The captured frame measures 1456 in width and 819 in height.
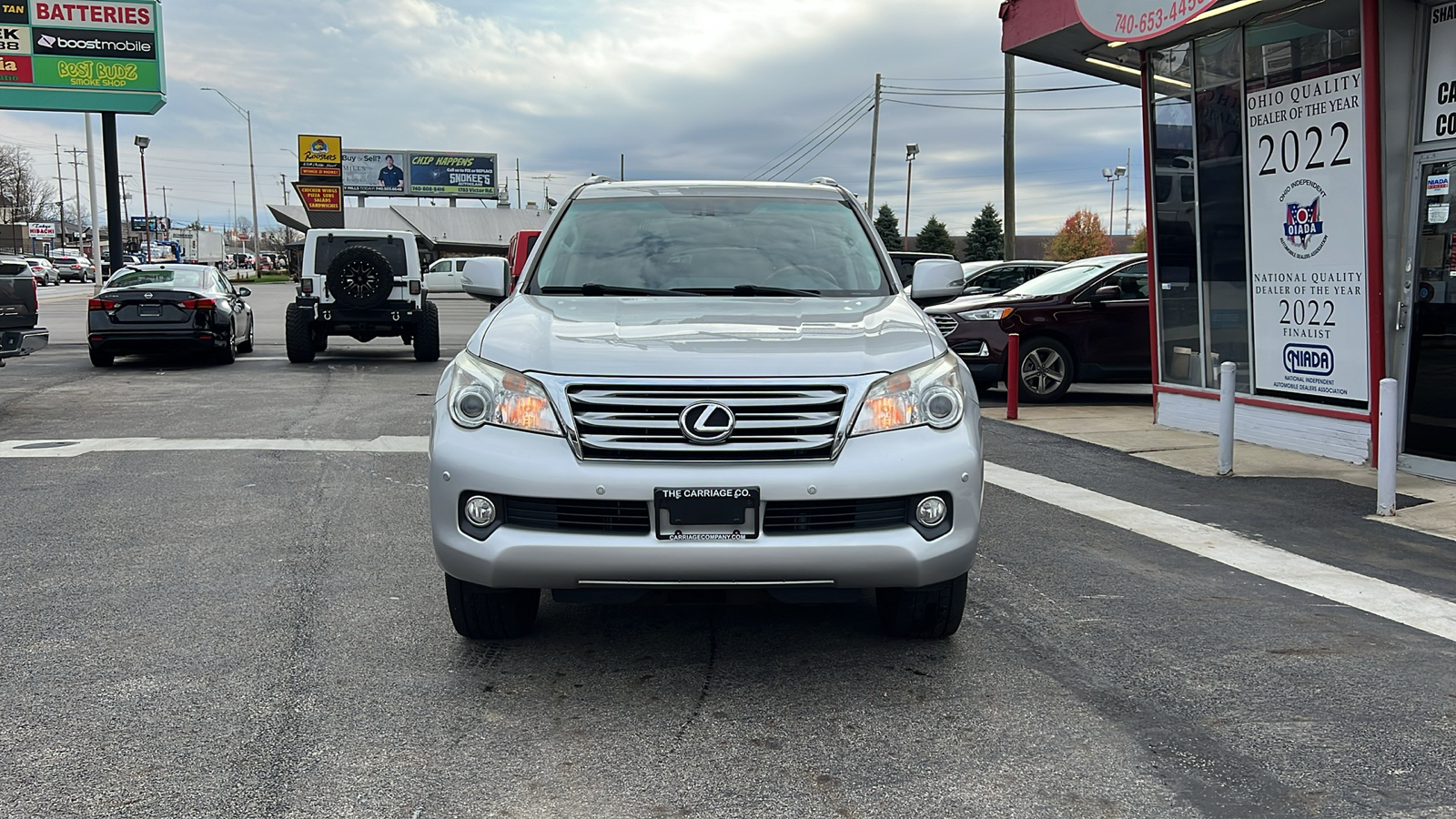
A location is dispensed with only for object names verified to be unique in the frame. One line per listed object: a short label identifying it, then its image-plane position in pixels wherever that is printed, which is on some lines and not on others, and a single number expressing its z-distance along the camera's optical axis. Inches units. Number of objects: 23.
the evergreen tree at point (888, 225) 3282.5
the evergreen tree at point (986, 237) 3031.5
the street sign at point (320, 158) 2313.0
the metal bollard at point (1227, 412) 333.7
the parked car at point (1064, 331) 506.3
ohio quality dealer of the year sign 343.9
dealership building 323.3
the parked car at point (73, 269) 2765.7
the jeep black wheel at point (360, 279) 647.8
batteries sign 1165.1
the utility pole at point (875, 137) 1860.2
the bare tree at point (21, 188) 4143.7
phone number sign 360.8
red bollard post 463.2
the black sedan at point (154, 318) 624.7
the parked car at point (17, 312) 428.1
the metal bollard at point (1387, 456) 265.6
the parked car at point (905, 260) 870.4
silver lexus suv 144.3
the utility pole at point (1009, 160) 1056.2
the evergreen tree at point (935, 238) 3132.4
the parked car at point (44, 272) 2347.4
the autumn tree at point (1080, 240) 4220.0
